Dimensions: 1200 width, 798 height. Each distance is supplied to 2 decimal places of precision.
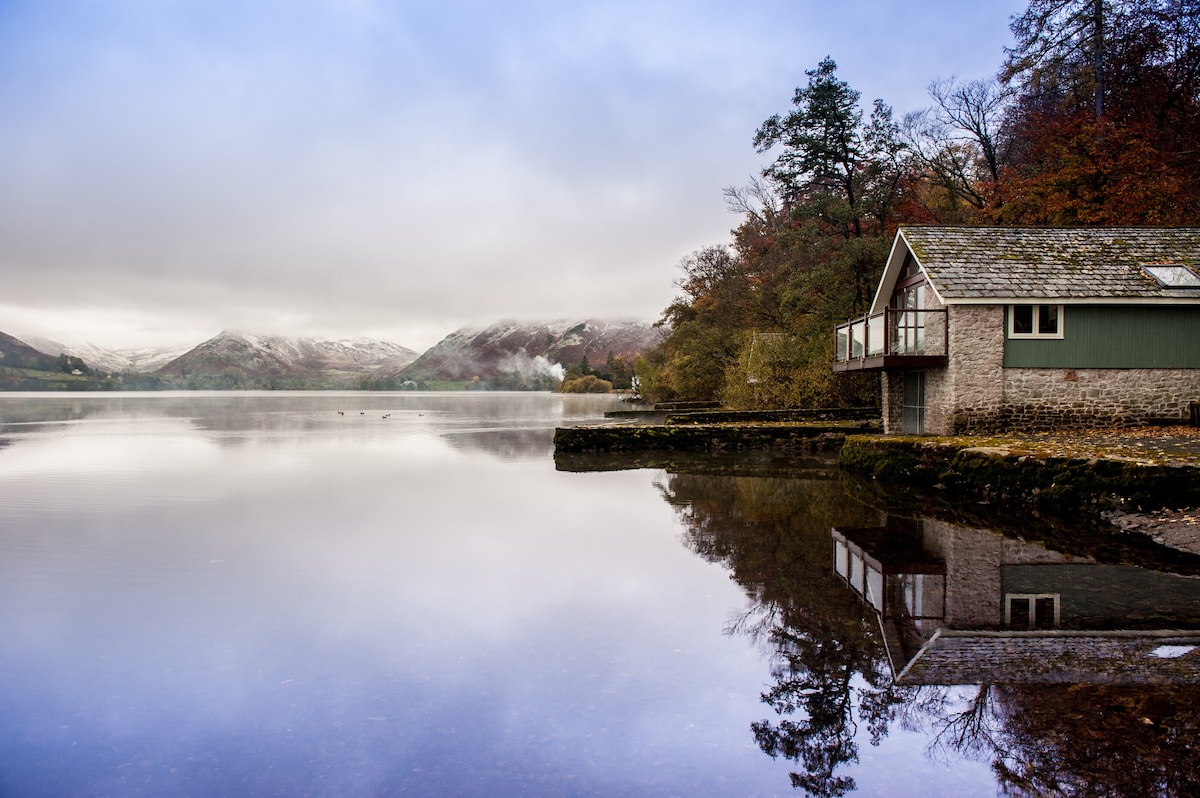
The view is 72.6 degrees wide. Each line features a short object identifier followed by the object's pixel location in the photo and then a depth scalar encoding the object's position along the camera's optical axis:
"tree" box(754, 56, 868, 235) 32.94
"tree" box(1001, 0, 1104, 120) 30.59
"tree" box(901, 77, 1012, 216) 35.59
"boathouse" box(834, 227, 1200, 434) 19.62
